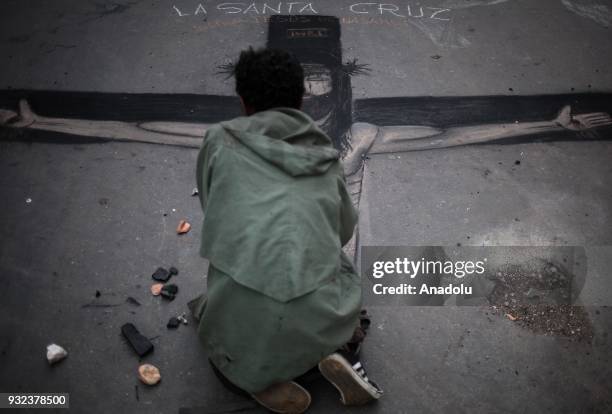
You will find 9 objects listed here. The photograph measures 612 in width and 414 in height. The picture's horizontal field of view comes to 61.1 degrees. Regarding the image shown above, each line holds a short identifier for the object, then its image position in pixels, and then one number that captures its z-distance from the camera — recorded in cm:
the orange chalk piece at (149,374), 254
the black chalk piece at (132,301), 286
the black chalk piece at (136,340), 264
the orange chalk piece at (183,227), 321
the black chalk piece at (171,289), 289
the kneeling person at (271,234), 185
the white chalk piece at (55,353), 259
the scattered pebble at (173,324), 276
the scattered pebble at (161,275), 296
